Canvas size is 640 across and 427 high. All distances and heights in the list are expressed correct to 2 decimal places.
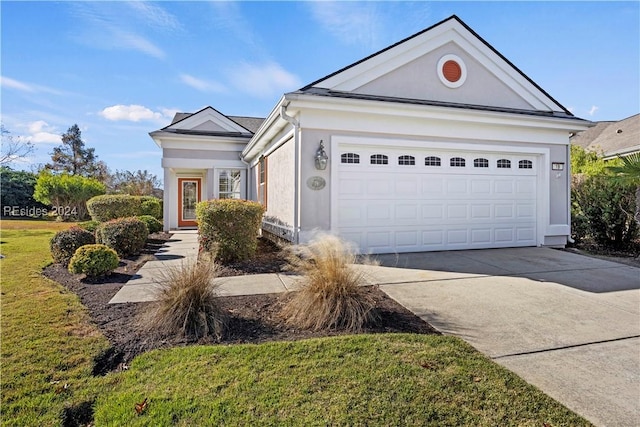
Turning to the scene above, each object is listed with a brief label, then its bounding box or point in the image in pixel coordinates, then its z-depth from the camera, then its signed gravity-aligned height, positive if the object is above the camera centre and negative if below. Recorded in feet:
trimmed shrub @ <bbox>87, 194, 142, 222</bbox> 42.11 +0.77
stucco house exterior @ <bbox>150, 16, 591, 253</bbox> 26.30 +5.05
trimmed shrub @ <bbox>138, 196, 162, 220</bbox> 53.72 +1.01
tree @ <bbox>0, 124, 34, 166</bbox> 66.69 +12.61
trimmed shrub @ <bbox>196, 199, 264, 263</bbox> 24.22 -1.11
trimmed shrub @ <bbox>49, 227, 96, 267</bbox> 24.88 -2.25
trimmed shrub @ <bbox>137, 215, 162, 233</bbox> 43.98 -1.36
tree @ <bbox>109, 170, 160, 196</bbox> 89.25 +9.55
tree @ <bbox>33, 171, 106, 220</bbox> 75.82 +4.51
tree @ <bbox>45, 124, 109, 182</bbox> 130.62 +21.13
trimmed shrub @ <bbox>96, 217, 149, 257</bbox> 27.84 -1.80
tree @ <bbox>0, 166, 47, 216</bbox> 88.33 +5.83
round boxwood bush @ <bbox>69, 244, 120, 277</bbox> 20.31 -2.82
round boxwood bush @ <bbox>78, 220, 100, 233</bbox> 37.04 -1.31
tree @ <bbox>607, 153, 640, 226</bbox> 23.16 +2.79
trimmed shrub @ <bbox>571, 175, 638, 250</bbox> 30.09 -0.17
